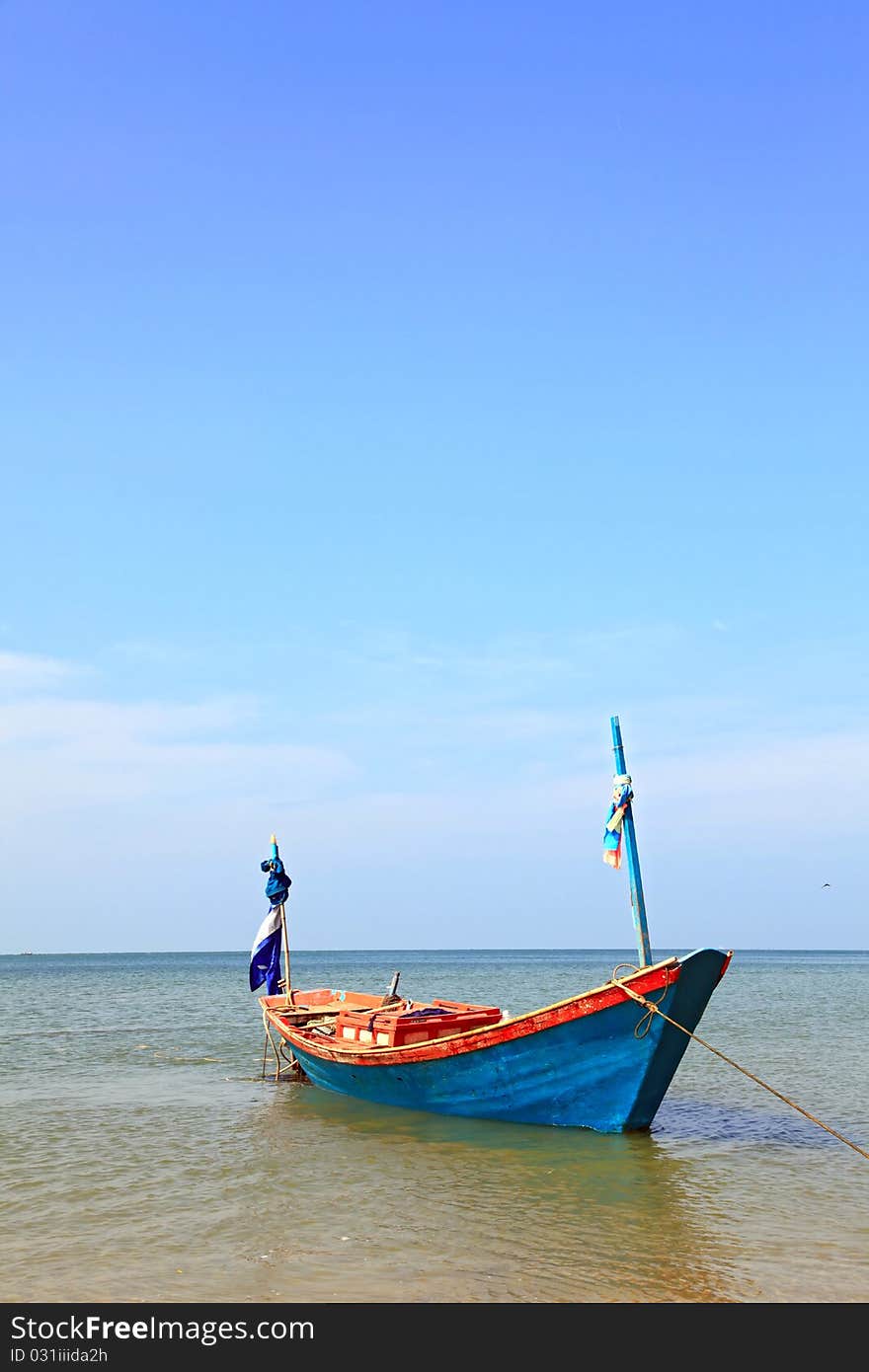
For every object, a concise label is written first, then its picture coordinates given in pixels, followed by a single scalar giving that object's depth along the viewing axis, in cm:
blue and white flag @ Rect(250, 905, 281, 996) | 2652
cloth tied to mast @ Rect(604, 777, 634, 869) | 1728
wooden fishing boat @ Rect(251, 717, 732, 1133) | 1627
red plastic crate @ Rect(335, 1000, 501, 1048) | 2025
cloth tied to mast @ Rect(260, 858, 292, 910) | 2669
